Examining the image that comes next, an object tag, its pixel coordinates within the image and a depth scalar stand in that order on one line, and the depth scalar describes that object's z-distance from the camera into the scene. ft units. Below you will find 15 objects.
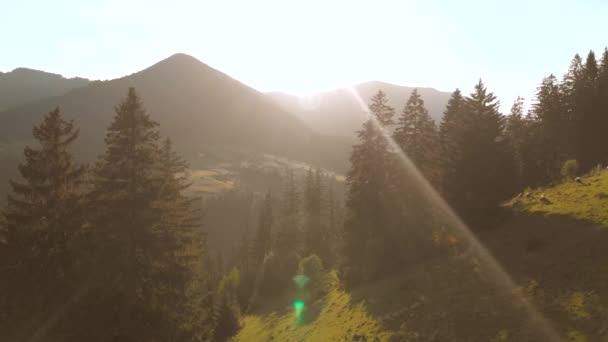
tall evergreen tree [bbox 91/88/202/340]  64.03
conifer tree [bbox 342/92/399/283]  106.93
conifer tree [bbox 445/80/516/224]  97.09
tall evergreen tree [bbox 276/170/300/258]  205.87
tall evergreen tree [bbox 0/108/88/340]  65.31
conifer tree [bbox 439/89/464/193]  102.99
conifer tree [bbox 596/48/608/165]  150.76
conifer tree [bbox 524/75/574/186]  163.63
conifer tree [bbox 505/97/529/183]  172.86
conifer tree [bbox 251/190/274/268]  253.30
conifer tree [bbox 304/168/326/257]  213.66
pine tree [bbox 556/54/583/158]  163.73
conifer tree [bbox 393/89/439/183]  119.75
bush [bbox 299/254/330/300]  141.09
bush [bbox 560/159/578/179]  104.88
